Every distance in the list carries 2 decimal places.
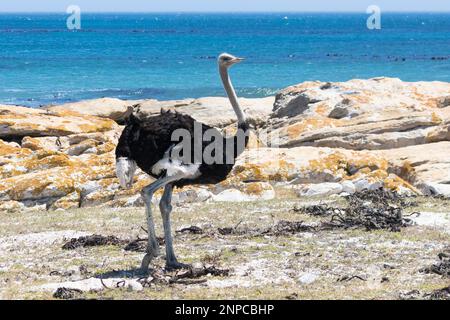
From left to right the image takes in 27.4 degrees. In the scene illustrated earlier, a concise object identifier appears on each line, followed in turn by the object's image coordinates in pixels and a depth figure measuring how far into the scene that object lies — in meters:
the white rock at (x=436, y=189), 15.86
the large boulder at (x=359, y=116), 20.88
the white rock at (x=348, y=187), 16.43
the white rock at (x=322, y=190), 16.36
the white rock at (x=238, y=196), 16.16
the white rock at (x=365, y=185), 16.36
